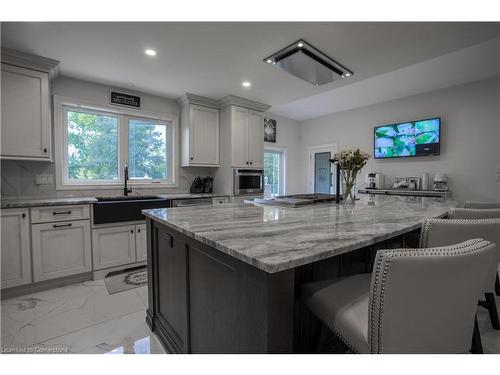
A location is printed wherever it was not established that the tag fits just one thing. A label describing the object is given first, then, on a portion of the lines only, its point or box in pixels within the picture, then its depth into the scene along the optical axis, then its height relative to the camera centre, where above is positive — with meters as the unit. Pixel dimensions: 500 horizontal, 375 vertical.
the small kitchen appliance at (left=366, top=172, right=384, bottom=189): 4.63 +0.01
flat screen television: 4.02 +0.73
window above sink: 3.04 +0.47
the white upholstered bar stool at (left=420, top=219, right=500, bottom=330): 1.18 -0.25
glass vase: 2.31 -0.04
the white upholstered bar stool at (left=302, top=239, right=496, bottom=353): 0.71 -0.37
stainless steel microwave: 3.94 -0.01
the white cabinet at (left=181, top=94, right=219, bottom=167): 3.71 +0.76
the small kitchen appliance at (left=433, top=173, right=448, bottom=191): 3.86 -0.03
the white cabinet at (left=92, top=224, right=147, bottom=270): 2.71 -0.74
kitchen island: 0.80 -0.37
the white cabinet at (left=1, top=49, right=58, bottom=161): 2.37 +0.71
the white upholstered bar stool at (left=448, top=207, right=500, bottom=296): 1.57 -0.21
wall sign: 3.28 +1.12
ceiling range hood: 2.26 +1.18
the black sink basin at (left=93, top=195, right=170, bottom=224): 2.70 -0.30
